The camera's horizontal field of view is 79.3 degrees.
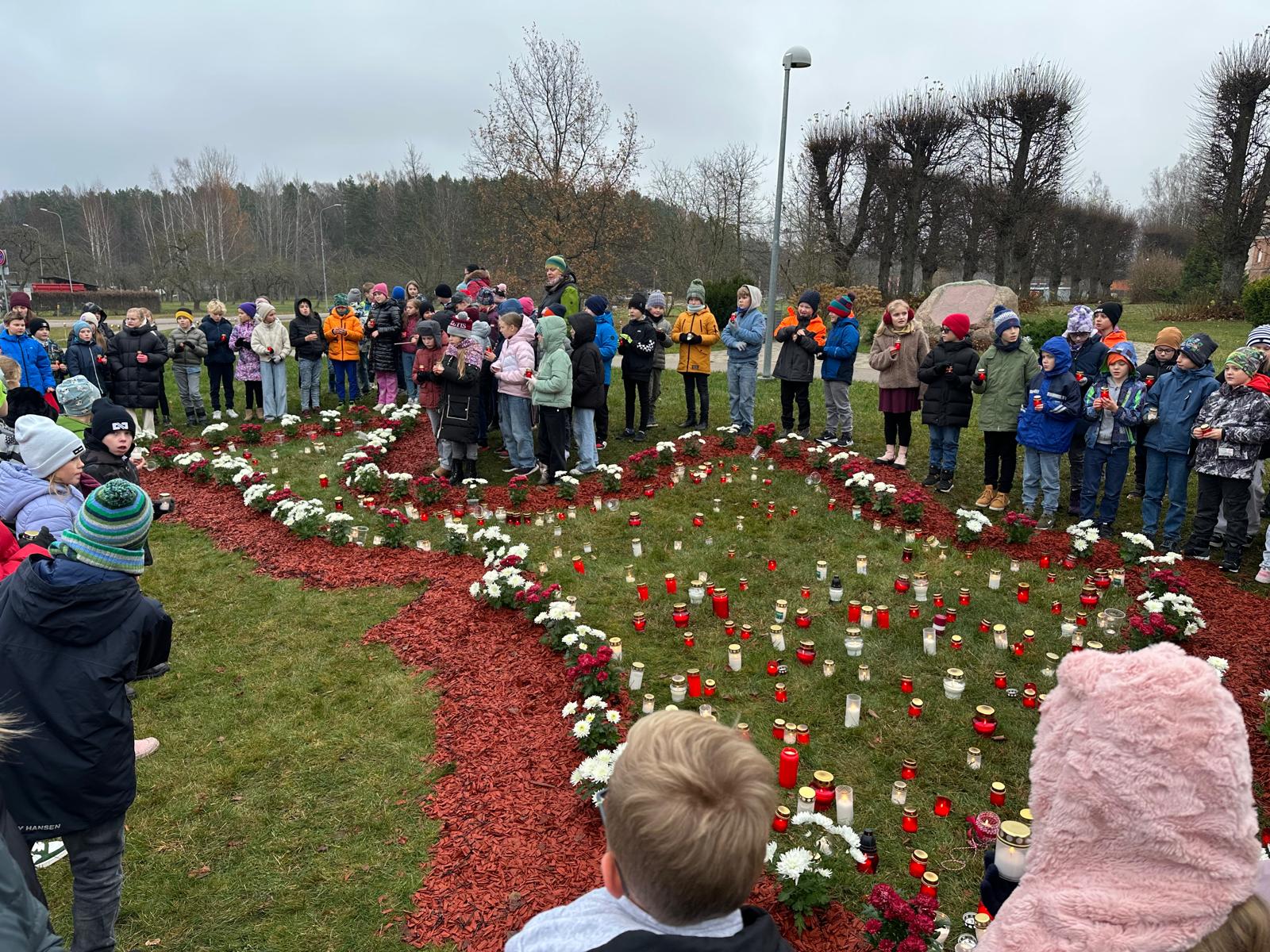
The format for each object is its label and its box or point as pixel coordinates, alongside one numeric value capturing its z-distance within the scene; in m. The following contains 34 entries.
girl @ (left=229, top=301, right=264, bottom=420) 13.08
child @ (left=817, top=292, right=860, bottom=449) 10.30
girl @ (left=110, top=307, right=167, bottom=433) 11.78
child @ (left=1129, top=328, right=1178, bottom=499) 7.61
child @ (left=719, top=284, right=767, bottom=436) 11.15
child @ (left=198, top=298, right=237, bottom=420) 13.32
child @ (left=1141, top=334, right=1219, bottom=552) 7.22
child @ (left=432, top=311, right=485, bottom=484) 9.82
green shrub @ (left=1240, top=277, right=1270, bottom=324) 22.94
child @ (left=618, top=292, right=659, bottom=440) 11.30
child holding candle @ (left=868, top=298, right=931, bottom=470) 9.51
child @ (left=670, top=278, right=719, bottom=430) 11.48
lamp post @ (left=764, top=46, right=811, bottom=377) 14.81
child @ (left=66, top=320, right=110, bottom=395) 11.45
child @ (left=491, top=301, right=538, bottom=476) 9.89
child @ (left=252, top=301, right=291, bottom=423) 12.87
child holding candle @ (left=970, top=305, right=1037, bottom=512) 8.49
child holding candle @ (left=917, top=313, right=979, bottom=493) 8.81
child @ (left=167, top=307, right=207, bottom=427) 12.80
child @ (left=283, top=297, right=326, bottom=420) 13.72
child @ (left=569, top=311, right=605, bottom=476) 9.84
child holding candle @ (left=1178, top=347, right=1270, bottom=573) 6.80
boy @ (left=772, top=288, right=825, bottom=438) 10.77
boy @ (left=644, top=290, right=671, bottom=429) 11.78
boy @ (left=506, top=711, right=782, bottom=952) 1.55
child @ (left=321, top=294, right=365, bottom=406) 13.99
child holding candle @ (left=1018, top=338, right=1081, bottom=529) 7.93
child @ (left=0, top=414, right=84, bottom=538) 4.98
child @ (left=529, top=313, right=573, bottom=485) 9.56
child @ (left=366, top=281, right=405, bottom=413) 13.57
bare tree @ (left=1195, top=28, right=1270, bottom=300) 25.36
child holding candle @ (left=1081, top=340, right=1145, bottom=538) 7.68
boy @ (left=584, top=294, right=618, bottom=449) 10.98
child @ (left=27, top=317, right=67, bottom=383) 11.09
